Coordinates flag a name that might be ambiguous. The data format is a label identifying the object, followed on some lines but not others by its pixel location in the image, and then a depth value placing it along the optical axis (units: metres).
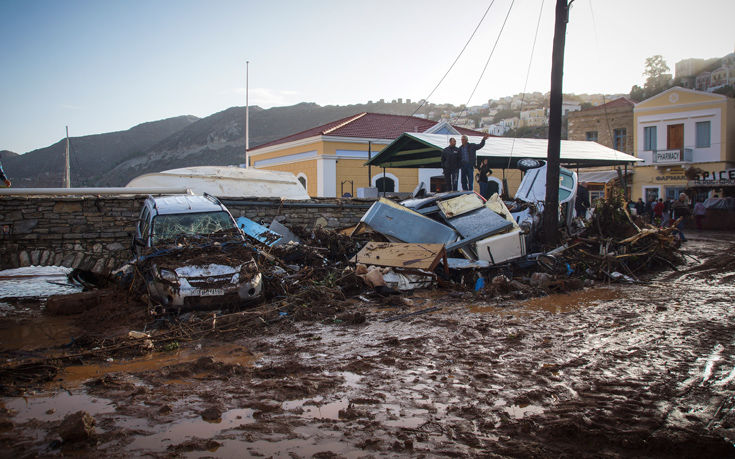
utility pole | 11.62
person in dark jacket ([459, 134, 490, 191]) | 14.65
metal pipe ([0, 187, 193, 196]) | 11.37
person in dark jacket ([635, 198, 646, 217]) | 25.23
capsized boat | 15.18
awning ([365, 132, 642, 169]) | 17.27
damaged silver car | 7.12
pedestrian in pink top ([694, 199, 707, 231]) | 25.20
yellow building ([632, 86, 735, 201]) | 33.81
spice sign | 27.67
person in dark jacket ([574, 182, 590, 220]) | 15.37
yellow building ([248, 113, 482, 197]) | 26.09
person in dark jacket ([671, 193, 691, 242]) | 21.68
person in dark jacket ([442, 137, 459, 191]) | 14.72
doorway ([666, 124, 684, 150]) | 35.44
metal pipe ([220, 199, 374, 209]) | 12.82
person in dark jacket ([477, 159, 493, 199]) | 16.20
